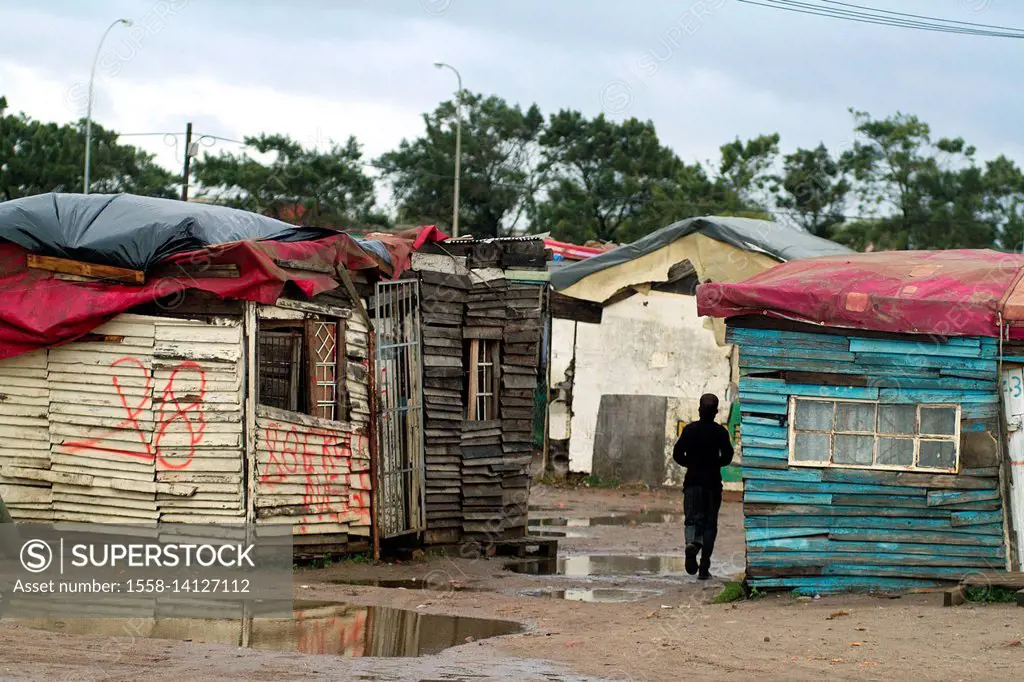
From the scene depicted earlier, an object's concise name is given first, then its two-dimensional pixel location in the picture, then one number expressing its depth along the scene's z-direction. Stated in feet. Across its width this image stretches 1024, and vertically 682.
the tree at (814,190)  155.12
